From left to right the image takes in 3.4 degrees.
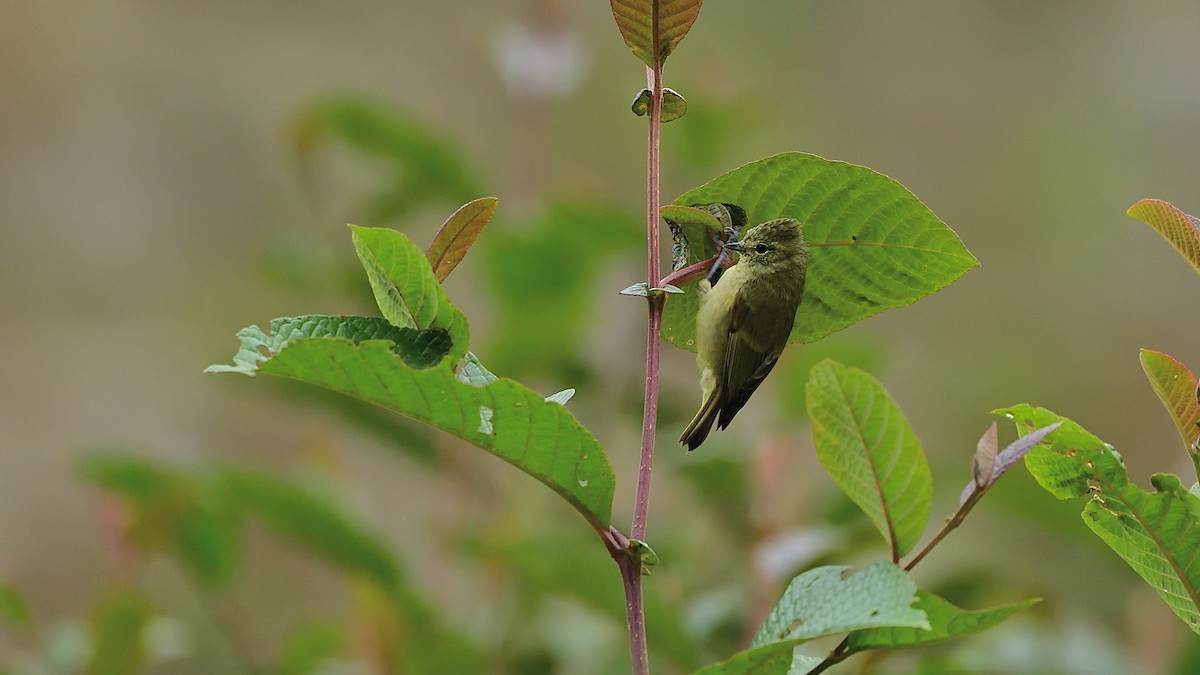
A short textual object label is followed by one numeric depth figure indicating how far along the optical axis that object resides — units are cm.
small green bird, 724
